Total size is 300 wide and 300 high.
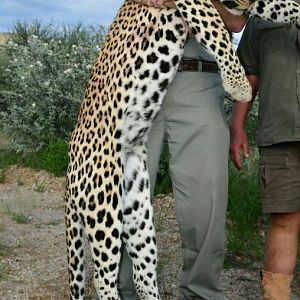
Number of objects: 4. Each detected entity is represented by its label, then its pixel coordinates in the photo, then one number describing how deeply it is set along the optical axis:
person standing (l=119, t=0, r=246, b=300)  3.66
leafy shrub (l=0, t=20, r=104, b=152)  9.12
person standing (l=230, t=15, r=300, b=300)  3.55
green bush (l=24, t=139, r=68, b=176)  8.47
